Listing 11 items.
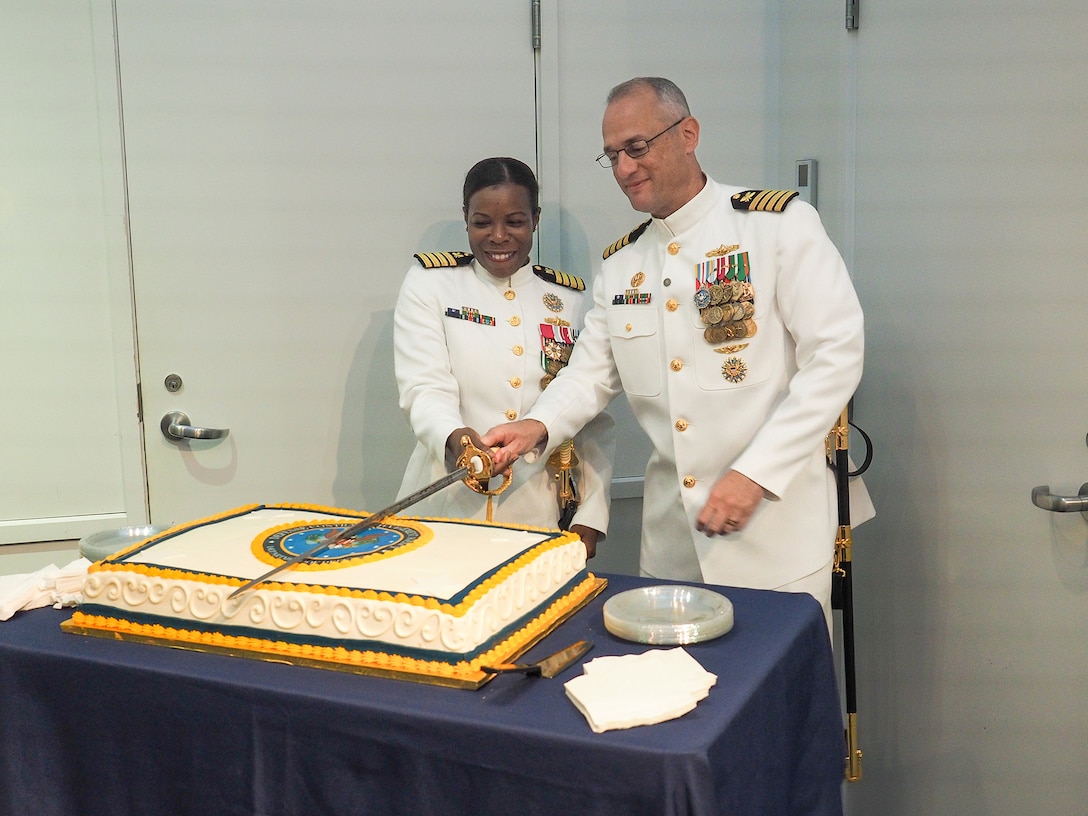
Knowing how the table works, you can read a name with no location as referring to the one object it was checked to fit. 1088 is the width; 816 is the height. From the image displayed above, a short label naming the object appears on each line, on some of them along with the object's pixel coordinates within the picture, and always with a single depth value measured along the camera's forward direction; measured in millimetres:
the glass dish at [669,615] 1465
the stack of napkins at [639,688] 1213
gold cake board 1347
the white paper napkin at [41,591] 1689
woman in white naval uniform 2354
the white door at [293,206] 2758
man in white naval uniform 2023
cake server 1346
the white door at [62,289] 2660
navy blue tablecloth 1194
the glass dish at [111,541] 1842
